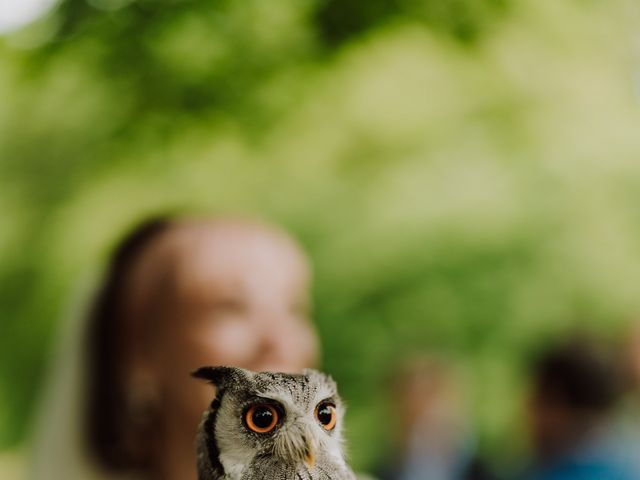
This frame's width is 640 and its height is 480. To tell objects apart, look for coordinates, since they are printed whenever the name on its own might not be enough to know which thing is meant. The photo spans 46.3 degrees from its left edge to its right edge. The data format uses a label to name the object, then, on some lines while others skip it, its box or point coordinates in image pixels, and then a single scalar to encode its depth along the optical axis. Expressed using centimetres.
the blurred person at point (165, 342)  137
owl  77
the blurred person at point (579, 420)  198
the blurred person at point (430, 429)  312
